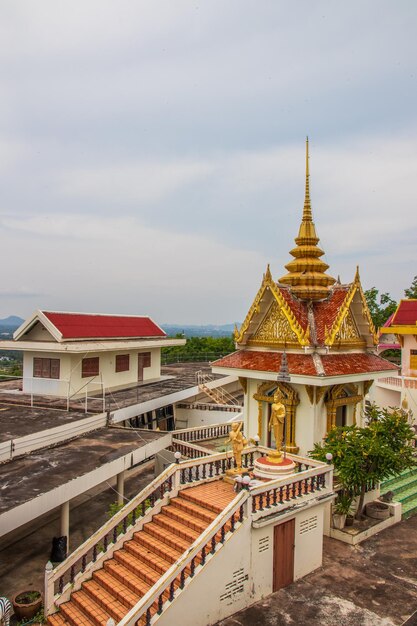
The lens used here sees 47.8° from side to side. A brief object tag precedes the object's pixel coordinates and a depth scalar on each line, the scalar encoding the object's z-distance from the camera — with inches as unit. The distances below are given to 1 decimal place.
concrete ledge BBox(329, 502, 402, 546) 515.5
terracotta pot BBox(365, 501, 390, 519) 566.9
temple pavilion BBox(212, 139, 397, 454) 590.6
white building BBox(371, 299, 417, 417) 1062.4
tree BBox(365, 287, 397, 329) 1628.9
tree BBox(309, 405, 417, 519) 503.6
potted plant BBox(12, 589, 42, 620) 372.8
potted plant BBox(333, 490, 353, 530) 526.6
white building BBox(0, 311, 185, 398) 849.5
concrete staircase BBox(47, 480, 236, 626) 364.5
